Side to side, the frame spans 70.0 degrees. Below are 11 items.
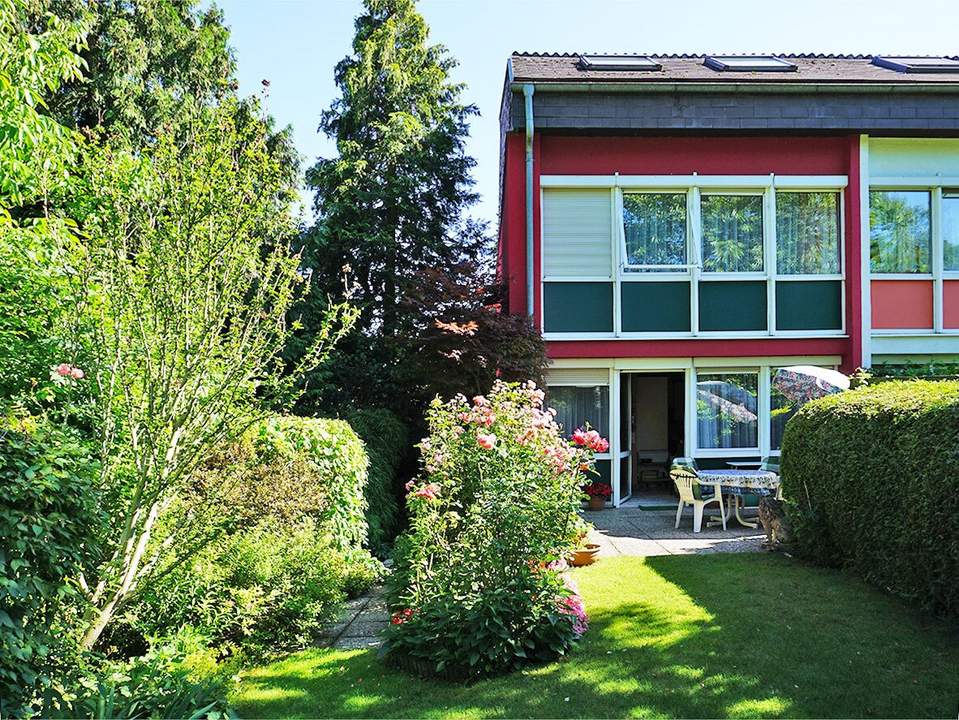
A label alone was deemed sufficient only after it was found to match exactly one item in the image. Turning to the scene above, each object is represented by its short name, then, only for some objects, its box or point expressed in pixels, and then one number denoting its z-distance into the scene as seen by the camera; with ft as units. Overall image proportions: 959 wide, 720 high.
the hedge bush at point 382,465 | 27.71
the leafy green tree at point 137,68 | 39.65
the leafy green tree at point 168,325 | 14.49
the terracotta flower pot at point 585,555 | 23.93
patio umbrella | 28.68
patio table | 30.17
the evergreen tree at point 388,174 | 49.65
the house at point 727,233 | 37.17
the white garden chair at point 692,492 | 30.27
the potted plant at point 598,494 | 36.86
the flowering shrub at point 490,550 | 15.71
